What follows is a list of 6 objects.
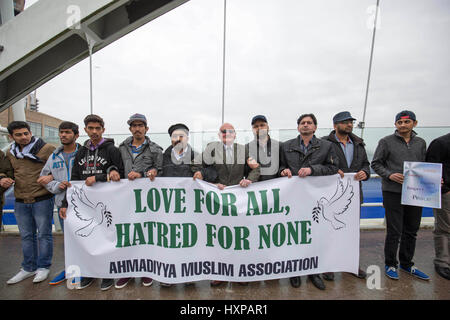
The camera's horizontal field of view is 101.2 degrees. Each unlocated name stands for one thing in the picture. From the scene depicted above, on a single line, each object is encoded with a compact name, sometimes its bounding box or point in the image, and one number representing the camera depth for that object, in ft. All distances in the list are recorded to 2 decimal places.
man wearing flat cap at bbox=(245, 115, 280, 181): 7.33
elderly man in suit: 7.18
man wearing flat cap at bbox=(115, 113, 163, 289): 7.43
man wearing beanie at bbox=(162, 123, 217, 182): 7.20
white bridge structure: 12.03
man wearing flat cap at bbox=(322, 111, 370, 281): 7.70
